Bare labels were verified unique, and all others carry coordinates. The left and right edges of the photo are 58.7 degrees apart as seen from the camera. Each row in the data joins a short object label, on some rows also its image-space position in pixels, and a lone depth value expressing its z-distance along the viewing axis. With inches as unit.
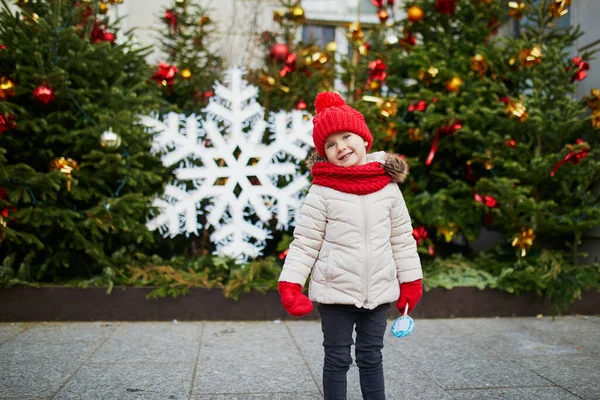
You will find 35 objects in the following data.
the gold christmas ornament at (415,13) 214.1
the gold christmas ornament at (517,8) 201.8
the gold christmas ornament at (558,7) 194.0
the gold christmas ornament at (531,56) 189.3
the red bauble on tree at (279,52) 225.6
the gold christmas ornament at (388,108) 204.2
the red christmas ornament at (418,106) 207.5
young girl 93.4
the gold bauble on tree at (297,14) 228.8
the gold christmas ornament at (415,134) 207.6
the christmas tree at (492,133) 187.5
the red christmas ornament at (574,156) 181.2
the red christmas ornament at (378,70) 218.4
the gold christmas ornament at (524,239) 189.6
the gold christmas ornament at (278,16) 232.5
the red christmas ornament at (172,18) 247.1
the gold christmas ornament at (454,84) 203.6
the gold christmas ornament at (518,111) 185.8
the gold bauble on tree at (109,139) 174.4
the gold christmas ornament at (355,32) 225.3
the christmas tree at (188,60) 233.8
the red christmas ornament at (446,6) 210.1
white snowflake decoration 199.3
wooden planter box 175.0
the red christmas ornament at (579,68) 194.2
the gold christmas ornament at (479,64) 203.2
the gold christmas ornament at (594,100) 189.9
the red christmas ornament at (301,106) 216.8
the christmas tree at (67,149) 172.4
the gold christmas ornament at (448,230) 198.1
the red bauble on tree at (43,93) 171.0
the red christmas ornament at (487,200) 187.6
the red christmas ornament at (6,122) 165.8
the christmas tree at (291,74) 225.9
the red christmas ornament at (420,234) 200.1
